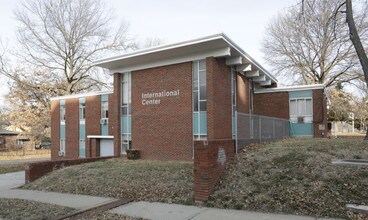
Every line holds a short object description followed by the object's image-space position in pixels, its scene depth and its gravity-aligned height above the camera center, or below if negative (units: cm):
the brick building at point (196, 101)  1619 +128
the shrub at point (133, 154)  1825 -182
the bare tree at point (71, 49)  4038 +964
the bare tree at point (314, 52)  3334 +790
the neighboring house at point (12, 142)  5238 -313
